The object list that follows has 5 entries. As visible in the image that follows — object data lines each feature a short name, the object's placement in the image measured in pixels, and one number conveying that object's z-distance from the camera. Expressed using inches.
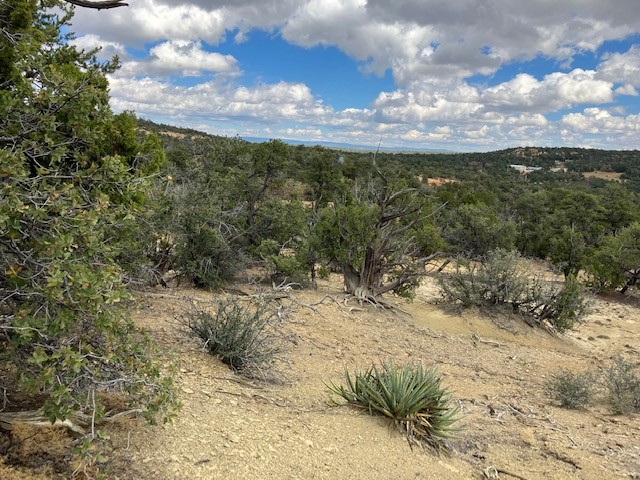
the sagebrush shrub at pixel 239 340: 231.5
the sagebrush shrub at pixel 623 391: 286.2
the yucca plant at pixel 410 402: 186.1
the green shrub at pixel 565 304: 526.0
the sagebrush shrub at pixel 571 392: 291.5
